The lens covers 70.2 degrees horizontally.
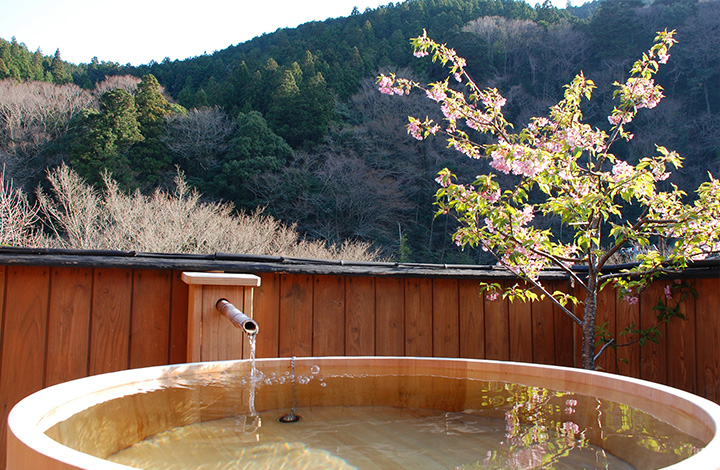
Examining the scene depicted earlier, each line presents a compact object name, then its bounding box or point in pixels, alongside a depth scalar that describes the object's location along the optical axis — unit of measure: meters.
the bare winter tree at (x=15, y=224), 9.66
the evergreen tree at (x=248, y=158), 15.11
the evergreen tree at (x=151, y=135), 14.90
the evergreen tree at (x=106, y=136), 14.16
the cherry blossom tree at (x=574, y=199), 2.19
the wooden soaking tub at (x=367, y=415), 0.89
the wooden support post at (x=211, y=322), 2.00
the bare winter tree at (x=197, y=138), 15.74
